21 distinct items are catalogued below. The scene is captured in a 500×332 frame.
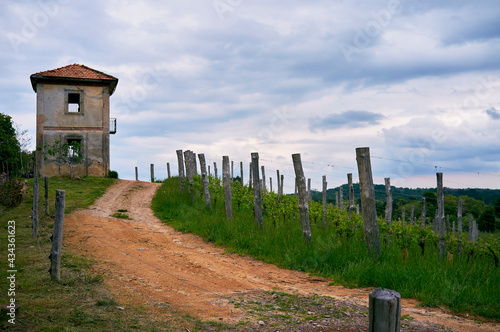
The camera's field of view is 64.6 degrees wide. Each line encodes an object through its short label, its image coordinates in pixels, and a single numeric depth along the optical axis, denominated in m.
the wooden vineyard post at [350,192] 12.85
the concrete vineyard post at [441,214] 9.12
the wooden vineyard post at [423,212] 15.69
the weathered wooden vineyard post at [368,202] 8.66
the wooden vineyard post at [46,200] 13.74
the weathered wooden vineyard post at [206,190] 15.30
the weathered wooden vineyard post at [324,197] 12.55
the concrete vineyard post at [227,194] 13.09
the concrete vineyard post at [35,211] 10.80
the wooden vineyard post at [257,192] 11.72
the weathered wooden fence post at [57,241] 6.67
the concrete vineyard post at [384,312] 2.56
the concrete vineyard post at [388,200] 12.89
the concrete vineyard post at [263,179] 22.36
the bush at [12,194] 16.14
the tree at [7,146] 32.59
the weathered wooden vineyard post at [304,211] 9.98
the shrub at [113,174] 27.68
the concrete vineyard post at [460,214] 16.48
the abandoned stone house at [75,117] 26.33
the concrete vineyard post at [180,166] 18.88
